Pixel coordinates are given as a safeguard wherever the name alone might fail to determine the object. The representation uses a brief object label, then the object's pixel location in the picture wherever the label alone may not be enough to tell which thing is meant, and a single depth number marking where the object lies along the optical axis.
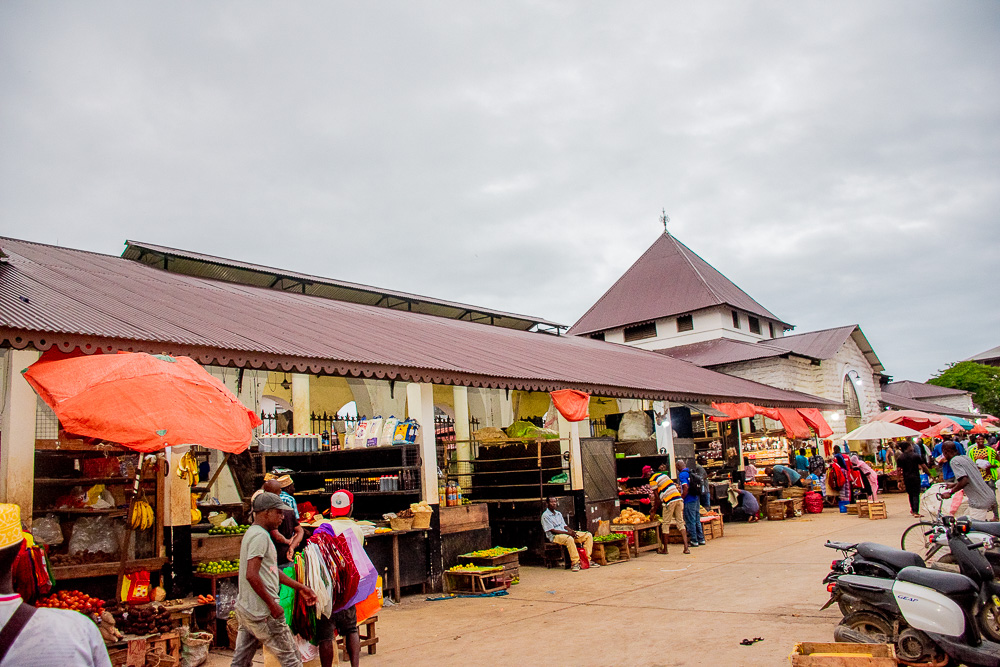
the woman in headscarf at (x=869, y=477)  18.59
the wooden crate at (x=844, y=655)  5.12
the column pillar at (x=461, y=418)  21.34
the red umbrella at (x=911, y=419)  22.69
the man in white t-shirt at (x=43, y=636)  2.60
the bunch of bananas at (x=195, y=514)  8.90
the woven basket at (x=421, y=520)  11.05
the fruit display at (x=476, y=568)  10.85
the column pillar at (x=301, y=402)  17.28
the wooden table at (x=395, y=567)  10.43
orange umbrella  6.00
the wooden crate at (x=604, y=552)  13.26
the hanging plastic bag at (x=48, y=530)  7.56
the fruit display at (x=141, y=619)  7.17
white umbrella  19.73
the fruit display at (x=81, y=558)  7.57
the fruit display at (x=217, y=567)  8.39
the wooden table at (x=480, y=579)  10.71
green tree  59.25
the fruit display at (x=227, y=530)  9.00
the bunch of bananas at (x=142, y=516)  7.95
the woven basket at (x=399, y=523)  10.77
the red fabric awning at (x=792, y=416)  19.03
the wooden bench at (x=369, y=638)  7.38
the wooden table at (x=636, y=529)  14.09
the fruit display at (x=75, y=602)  6.55
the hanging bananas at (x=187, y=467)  8.44
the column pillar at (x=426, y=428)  11.30
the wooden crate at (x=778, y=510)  19.27
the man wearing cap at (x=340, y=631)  5.91
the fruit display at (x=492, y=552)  11.24
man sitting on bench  12.76
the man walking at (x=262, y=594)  5.29
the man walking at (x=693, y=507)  14.91
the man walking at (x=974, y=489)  9.28
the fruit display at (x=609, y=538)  13.43
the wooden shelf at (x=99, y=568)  7.40
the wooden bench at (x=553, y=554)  13.12
